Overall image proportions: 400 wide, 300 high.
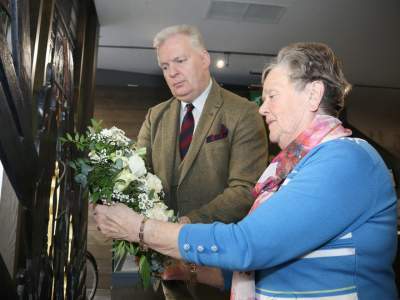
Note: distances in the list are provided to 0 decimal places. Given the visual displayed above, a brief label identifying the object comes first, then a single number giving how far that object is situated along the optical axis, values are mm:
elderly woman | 1109
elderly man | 2182
